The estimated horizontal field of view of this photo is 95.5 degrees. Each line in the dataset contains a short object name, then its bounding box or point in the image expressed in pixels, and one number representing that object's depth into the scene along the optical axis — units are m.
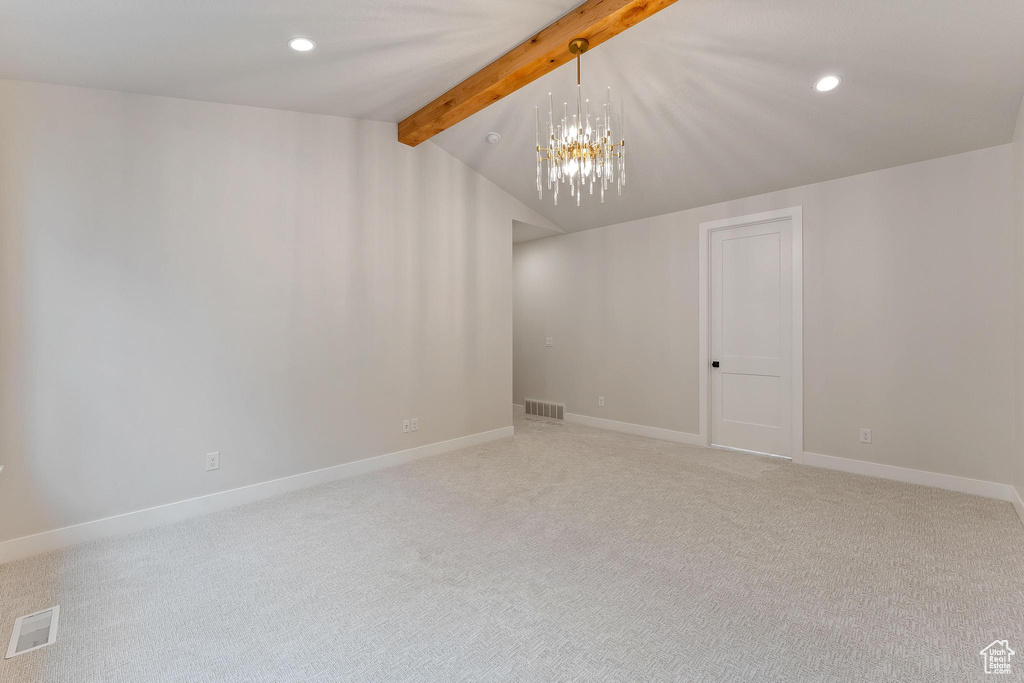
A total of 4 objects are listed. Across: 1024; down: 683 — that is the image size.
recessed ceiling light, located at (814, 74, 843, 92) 2.88
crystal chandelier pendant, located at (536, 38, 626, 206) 2.95
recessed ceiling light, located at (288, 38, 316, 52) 2.59
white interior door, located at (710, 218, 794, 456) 4.40
